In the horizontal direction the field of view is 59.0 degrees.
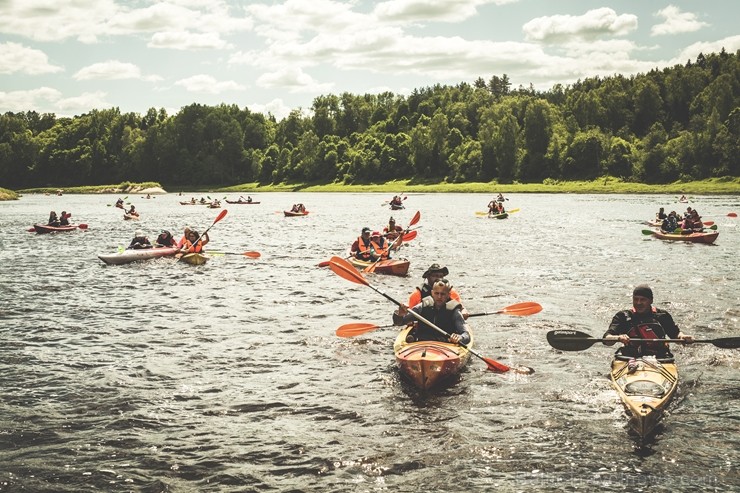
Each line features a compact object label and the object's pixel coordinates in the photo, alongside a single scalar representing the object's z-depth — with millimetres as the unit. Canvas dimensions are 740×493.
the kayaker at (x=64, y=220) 40903
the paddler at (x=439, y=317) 11530
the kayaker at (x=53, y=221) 39344
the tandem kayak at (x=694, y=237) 30281
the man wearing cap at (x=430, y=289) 12578
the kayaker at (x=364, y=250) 23609
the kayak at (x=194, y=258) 26178
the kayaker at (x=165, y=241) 27938
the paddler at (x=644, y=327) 10609
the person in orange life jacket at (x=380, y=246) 23867
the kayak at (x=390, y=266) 22969
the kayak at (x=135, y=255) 26391
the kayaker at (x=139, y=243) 27273
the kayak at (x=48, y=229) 39316
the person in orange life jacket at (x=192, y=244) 26500
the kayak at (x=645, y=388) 8867
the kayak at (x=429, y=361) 10461
